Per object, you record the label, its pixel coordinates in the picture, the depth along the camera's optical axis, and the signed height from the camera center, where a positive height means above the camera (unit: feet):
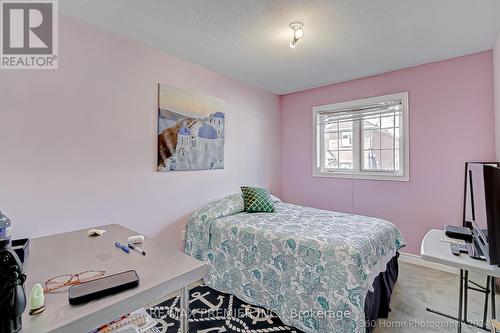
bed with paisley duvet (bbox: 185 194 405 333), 5.46 -2.54
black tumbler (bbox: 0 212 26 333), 2.09 -1.08
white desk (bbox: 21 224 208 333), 2.50 -1.50
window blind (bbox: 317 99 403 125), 10.16 +2.50
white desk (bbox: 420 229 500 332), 4.29 -1.77
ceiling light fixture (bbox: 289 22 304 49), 6.59 +3.86
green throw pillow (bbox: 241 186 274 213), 9.32 -1.32
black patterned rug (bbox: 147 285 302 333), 5.97 -3.95
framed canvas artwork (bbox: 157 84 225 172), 8.46 +1.41
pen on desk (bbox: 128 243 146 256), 4.17 -1.45
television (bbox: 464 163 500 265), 4.07 -0.94
